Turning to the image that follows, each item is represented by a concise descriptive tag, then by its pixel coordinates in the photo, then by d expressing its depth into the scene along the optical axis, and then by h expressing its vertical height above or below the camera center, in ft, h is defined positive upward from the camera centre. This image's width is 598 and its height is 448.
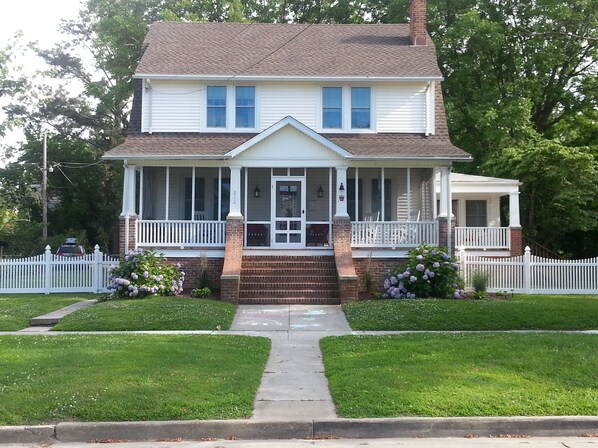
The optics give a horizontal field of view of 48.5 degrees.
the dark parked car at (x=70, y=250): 113.91 -1.36
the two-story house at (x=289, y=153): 66.90 +9.19
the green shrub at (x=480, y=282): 63.21 -3.74
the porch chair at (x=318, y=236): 72.23 +0.72
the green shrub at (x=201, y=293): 60.80 -4.64
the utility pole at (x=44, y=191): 136.38 +10.83
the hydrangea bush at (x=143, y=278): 59.82 -3.24
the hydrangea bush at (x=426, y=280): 59.06 -3.32
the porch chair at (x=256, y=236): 72.33 +0.71
